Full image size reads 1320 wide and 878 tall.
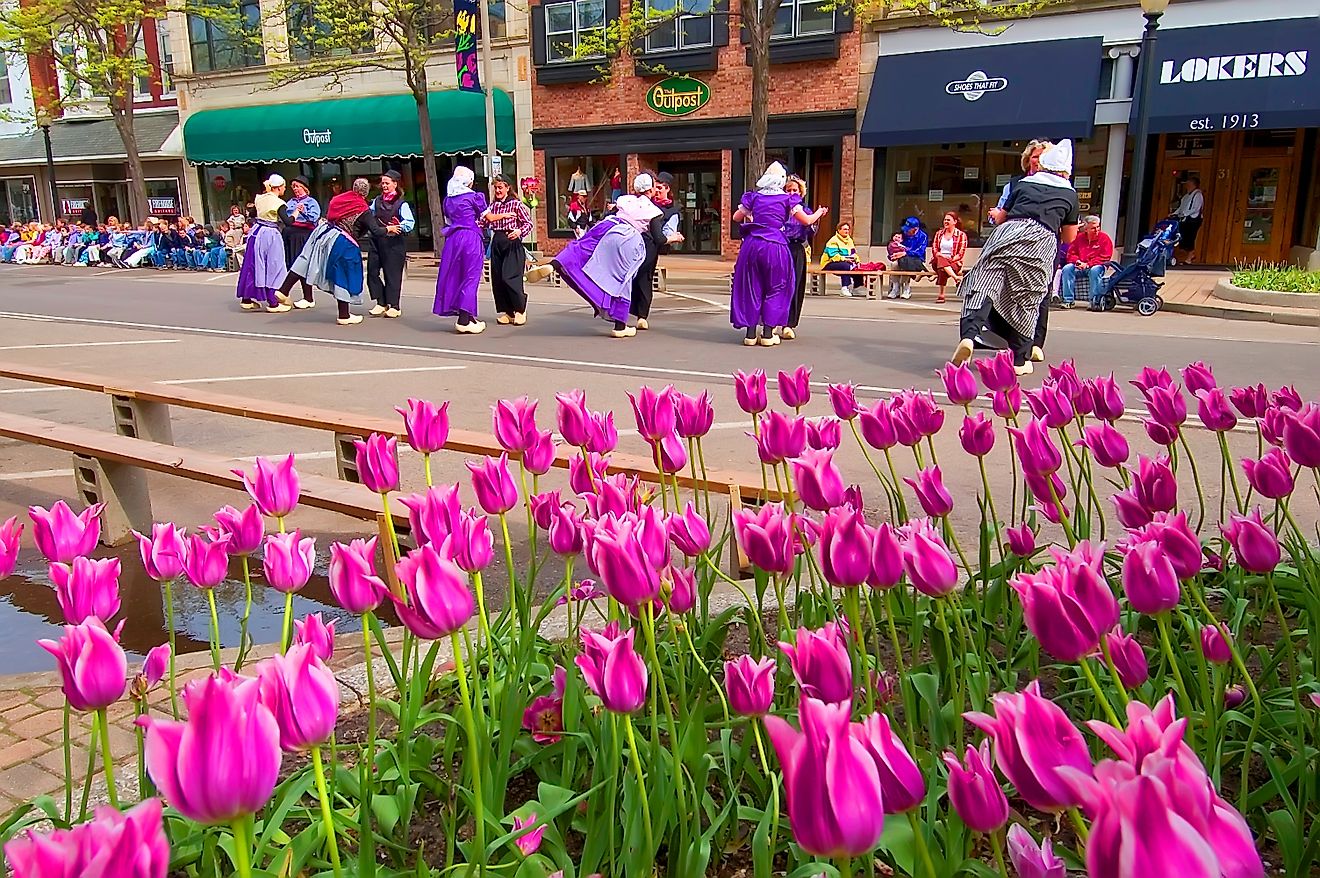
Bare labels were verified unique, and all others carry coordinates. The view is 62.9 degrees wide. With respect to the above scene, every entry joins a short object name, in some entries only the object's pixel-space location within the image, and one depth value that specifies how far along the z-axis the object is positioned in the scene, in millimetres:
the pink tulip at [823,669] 1271
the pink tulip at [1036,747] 944
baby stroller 14547
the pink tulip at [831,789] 884
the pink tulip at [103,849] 855
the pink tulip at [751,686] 1431
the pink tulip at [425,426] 2305
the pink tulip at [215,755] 935
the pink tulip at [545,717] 2064
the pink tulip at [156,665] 1746
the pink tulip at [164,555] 1887
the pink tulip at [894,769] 988
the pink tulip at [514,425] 2312
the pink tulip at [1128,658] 1492
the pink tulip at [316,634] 1529
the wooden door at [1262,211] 20344
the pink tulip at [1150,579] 1447
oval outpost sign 24500
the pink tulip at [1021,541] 2148
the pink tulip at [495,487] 1978
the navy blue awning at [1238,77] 18188
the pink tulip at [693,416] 2418
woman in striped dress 8578
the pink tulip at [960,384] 2785
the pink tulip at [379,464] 2074
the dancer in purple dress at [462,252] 12445
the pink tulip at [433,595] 1382
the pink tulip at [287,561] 1783
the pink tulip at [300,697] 1151
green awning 26906
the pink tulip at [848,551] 1517
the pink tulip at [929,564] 1552
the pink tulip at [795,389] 2707
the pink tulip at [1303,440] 2025
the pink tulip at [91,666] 1343
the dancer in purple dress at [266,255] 14797
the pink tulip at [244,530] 1945
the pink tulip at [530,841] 1494
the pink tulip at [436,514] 1735
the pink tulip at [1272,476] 2068
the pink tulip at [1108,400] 2695
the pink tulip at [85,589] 1649
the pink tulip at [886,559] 1541
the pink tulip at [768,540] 1729
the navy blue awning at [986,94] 19812
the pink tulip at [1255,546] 1781
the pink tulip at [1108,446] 2369
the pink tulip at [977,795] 1107
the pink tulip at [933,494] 2049
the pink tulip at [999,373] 2953
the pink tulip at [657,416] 2297
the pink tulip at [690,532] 1832
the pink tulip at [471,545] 1651
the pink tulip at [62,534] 1825
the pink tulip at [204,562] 1843
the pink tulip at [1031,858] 955
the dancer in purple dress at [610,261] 11672
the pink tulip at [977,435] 2383
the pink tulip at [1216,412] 2572
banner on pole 23953
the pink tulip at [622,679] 1354
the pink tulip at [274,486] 1970
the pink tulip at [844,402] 2713
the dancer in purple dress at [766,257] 10789
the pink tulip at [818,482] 1937
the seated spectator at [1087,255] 15516
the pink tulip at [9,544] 1785
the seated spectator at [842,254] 18094
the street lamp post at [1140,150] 16453
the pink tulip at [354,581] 1619
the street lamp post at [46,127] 34188
